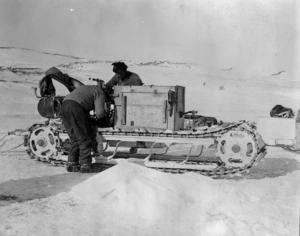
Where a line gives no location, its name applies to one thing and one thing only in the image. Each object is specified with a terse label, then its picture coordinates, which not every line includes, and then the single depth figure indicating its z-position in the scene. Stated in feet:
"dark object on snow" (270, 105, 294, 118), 47.66
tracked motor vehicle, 27.02
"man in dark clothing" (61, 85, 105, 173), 27.94
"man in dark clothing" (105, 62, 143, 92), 30.50
